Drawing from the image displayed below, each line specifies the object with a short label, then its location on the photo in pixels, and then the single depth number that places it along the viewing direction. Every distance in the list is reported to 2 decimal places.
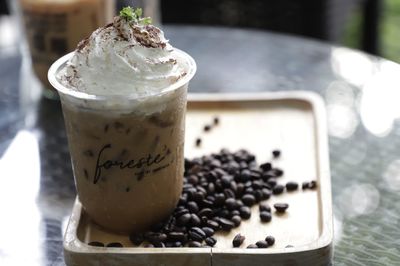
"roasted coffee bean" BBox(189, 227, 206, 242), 1.17
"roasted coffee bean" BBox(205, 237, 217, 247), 1.17
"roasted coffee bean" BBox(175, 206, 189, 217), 1.25
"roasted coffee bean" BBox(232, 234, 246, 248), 1.17
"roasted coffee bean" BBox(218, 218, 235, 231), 1.21
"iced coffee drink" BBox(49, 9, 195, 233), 1.11
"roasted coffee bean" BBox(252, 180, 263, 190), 1.34
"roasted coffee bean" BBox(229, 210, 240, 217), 1.25
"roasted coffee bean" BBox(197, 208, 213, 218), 1.24
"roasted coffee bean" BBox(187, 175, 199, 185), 1.36
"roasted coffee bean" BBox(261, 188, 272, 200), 1.32
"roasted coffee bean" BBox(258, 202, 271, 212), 1.26
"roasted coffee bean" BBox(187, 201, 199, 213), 1.26
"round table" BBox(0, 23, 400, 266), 1.24
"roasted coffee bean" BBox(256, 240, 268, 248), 1.15
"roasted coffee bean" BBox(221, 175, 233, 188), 1.34
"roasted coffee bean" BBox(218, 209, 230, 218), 1.25
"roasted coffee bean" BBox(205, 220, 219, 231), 1.21
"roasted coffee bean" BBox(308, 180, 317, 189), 1.33
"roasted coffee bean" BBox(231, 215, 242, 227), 1.22
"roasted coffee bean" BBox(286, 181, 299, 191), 1.33
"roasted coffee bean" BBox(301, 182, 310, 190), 1.33
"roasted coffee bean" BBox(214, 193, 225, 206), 1.29
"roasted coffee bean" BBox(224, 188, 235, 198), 1.31
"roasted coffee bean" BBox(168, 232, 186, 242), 1.17
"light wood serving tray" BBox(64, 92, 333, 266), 1.10
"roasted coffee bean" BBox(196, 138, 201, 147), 1.53
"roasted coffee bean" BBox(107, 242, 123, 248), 1.16
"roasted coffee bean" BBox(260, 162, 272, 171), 1.41
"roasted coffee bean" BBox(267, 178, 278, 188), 1.35
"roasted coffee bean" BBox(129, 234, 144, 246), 1.19
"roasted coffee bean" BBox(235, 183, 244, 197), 1.33
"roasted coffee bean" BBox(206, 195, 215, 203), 1.29
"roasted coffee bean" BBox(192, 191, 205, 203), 1.28
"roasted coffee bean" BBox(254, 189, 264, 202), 1.31
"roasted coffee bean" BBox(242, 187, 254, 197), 1.32
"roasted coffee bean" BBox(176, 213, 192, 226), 1.22
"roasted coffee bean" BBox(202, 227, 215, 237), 1.19
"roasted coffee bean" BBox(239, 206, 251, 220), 1.25
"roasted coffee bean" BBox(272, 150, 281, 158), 1.47
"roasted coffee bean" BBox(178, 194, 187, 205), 1.29
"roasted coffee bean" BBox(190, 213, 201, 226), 1.21
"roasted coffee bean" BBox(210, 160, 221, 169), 1.41
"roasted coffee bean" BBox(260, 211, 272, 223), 1.24
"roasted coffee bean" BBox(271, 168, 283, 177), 1.39
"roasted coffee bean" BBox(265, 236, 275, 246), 1.16
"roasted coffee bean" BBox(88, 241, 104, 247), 1.17
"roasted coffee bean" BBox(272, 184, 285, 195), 1.33
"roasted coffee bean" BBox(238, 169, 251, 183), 1.37
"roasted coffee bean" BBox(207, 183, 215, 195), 1.32
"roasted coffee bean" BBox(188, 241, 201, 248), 1.15
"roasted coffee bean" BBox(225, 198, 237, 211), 1.27
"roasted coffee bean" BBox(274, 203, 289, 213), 1.26
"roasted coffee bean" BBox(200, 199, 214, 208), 1.28
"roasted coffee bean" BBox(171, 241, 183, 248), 1.15
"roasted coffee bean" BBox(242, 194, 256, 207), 1.29
